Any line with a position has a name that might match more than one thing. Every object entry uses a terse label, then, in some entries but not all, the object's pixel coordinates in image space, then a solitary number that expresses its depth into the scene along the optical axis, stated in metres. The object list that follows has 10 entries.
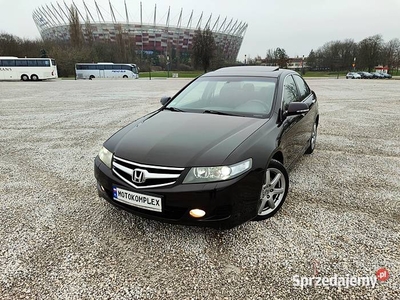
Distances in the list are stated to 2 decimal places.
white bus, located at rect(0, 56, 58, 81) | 35.00
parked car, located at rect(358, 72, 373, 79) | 47.94
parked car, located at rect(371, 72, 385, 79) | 47.75
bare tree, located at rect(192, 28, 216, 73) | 58.81
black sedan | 2.27
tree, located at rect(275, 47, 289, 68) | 63.38
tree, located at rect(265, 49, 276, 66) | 68.14
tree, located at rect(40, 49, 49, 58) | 43.71
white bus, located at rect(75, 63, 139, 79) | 45.38
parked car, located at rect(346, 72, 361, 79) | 48.22
